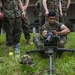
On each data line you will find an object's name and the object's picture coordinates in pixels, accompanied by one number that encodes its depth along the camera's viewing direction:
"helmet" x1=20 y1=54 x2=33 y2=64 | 3.86
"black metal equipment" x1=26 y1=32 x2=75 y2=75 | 3.88
